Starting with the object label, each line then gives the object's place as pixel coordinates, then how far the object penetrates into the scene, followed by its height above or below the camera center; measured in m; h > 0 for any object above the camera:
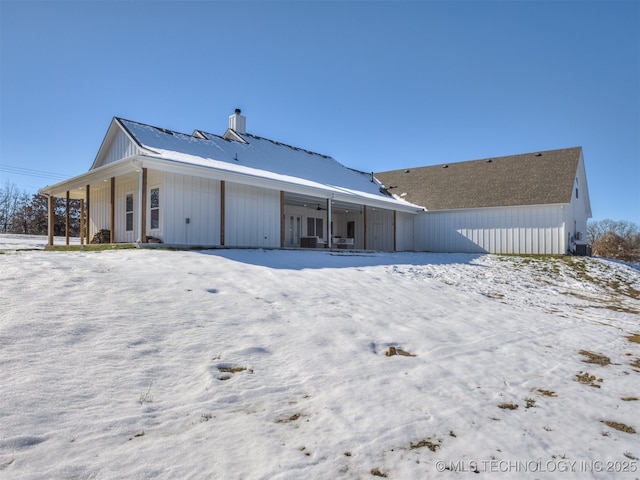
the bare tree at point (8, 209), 42.47 +2.76
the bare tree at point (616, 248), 28.73 -0.74
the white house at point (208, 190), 13.70 +1.83
